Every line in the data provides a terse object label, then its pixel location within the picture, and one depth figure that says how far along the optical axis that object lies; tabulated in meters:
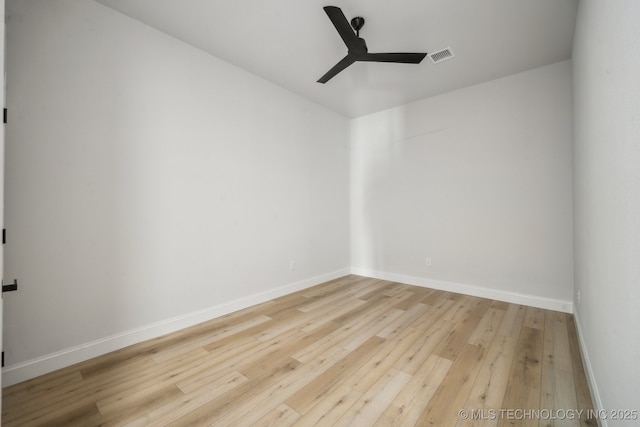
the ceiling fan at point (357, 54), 2.06
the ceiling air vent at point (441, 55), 2.79
